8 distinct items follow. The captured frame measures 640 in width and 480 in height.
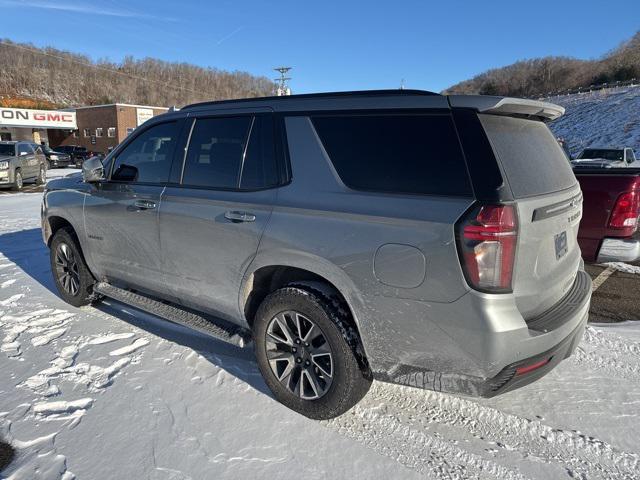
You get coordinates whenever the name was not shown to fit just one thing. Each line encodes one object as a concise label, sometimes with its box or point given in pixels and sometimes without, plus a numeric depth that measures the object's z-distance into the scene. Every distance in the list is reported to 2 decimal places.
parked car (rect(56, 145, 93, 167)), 36.12
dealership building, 46.07
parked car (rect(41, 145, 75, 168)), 31.64
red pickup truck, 4.08
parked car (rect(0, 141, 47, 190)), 15.17
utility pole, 48.78
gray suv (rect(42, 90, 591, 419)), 2.19
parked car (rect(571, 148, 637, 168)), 20.69
